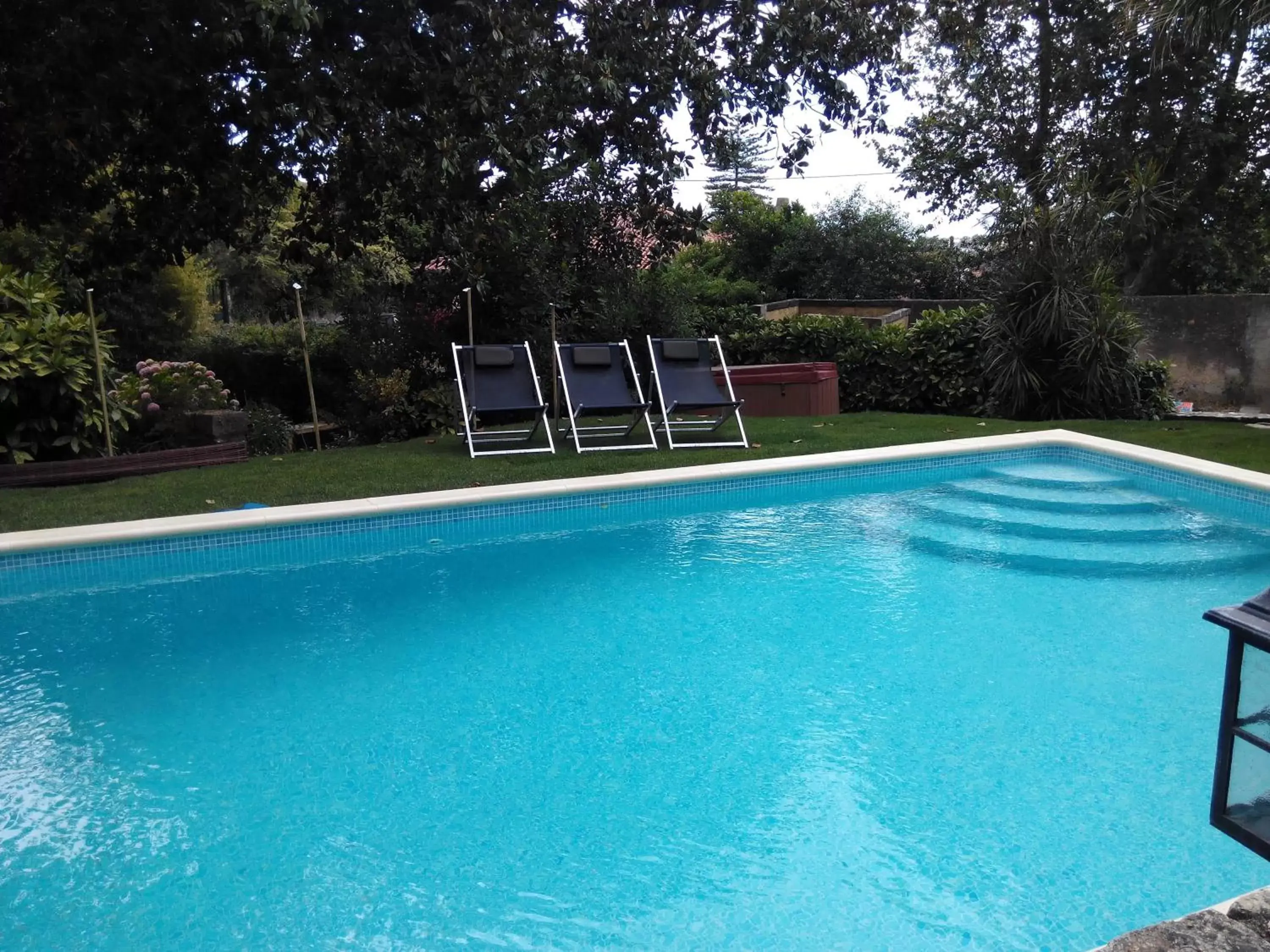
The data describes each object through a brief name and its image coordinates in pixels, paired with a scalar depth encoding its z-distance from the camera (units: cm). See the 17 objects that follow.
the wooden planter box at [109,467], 693
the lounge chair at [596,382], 820
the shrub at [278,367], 1236
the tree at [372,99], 460
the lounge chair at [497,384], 805
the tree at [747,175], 4369
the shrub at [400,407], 1078
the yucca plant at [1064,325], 981
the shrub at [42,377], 688
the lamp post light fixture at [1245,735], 128
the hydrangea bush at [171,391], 841
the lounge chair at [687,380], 838
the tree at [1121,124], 1524
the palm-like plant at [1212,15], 698
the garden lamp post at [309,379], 895
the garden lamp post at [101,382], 718
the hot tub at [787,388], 1059
